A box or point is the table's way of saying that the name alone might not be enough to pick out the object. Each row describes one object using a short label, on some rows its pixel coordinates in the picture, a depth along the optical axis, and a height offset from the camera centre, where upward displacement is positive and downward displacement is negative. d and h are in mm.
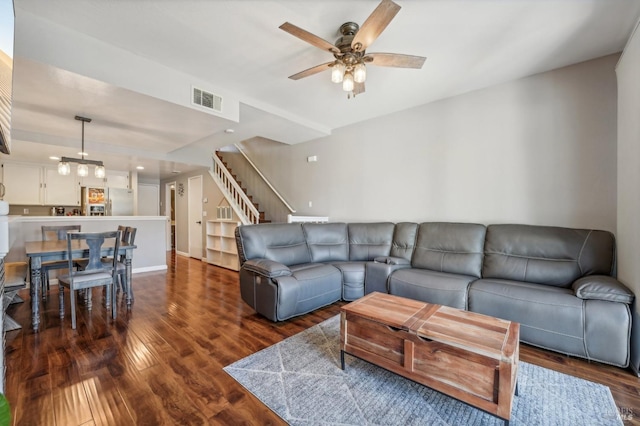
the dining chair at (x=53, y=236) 3250 -359
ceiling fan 1916 +1254
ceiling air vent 2988 +1309
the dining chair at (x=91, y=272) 2664 -649
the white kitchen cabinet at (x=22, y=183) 5168 +583
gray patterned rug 1488 -1175
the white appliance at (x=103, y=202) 5973 +223
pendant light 3347 +630
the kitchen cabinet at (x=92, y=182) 6051 +699
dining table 2629 -462
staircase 5327 +344
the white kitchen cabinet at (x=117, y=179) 6214 +776
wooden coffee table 1342 -799
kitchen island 3940 -342
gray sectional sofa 2045 -685
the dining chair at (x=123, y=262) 3291 -652
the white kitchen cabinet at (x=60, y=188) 5621 +516
